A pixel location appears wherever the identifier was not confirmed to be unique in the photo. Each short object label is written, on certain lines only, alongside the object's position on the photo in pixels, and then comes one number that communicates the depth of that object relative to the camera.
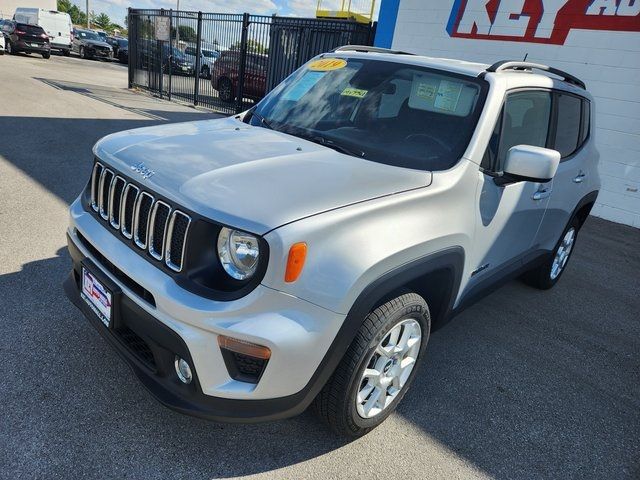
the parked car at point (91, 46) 29.50
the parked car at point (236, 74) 13.12
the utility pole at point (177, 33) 14.59
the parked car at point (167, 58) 14.79
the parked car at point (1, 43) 23.14
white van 26.86
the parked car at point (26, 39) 23.97
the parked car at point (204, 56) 14.09
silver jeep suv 1.85
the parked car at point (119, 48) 31.16
